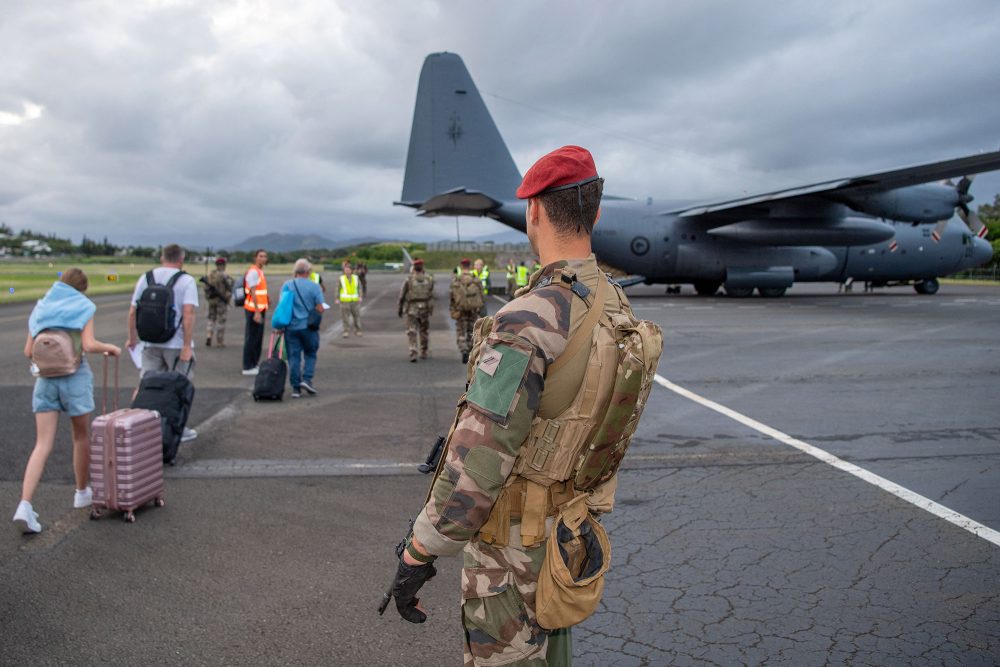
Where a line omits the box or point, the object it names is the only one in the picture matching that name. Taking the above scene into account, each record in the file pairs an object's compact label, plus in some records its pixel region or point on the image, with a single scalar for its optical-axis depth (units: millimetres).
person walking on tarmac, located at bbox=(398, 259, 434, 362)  12141
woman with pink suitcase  4863
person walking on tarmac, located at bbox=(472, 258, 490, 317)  20602
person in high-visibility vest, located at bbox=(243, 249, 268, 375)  10969
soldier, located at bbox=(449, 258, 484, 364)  12297
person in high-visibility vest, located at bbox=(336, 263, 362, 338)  15305
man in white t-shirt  6477
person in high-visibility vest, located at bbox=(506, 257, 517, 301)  27828
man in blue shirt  9453
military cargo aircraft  23703
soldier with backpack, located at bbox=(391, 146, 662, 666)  1997
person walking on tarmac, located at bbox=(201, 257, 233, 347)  13688
